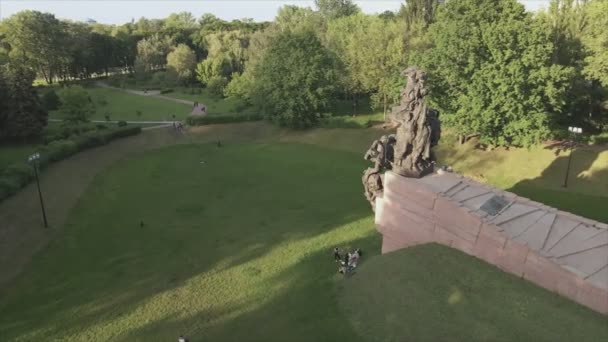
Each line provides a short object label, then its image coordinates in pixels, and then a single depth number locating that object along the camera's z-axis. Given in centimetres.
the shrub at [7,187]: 3306
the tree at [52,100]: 6794
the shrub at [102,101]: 7380
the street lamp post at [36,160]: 2959
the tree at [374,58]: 5672
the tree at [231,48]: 9081
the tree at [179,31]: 11450
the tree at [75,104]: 5500
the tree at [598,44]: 3612
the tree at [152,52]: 9688
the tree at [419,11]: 6831
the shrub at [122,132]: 5090
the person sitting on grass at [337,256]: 2371
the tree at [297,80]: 5438
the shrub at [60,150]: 4214
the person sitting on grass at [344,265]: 2069
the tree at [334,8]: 10594
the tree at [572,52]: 4212
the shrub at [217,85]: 8181
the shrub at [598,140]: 3919
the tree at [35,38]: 8406
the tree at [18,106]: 4719
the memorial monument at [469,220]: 1556
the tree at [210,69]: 8594
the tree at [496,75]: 3581
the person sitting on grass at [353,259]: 2096
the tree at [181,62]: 9194
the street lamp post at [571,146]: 3241
